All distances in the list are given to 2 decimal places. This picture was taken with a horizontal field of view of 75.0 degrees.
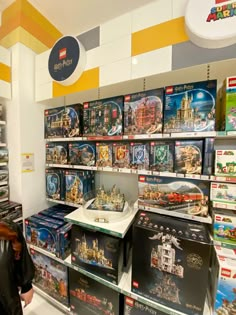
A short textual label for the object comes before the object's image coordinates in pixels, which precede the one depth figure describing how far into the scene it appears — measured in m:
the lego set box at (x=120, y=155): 1.38
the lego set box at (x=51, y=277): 1.46
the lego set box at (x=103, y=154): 1.46
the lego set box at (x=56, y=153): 1.75
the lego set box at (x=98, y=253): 1.15
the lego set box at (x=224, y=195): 0.99
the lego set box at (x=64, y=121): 1.61
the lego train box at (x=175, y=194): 1.10
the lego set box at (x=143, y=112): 1.20
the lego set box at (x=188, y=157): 1.08
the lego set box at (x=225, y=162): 0.97
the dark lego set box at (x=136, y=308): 1.08
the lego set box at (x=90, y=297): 1.22
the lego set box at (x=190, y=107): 1.04
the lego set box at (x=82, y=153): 1.56
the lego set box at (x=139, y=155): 1.29
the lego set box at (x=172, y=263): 0.91
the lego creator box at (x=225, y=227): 1.00
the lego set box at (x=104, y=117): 1.38
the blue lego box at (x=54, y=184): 1.74
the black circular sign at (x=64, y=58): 1.42
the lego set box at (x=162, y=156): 1.19
